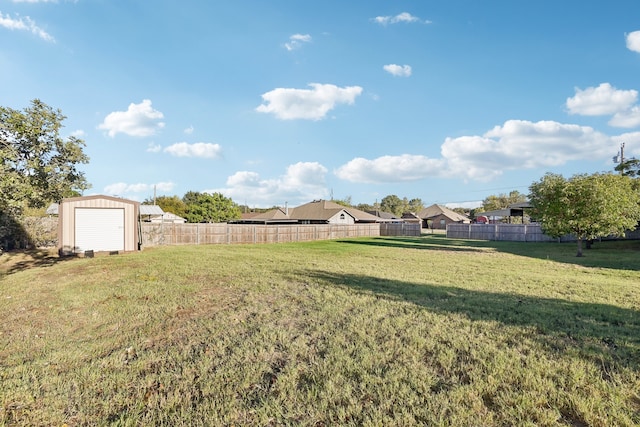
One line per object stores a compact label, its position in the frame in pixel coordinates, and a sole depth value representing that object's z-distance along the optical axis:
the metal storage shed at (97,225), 14.62
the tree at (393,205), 80.69
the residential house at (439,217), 56.00
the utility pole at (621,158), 24.25
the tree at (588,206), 14.33
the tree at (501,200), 66.88
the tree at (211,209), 46.31
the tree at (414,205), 82.88
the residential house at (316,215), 37.97
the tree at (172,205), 57.22
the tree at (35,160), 7.83
